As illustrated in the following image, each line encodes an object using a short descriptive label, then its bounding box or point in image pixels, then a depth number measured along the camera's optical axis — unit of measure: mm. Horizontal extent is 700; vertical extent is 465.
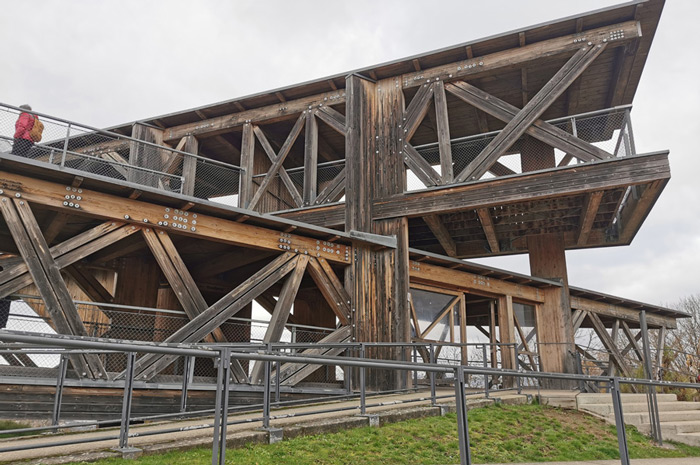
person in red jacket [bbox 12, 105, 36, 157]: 10586
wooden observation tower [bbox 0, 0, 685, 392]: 10414
